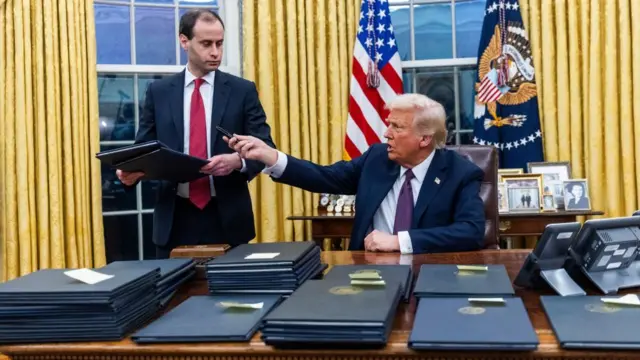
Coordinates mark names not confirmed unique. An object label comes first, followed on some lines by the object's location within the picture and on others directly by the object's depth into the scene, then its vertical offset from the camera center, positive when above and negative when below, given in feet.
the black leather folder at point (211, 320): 3.75 -0.86
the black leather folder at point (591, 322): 3.40 -0.86
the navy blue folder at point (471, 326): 3.36 -0.85
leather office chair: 8.36 -0.19
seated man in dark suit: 7.44 -0.09
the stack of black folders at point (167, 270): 4.76 -0.72
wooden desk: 3.41 -0.95
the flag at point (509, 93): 12.64 +1.39
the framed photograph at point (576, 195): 11.85 -0.53
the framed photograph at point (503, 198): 11.70 -0.54
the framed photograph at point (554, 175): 12.00 -0.17
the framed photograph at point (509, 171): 12.28 -0.08
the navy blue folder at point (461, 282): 4.42 -0.79
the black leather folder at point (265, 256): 4.73 -0.60
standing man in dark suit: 8.09 +0.55
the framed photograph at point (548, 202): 11.84 -0.64
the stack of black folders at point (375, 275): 4.58 -0.76
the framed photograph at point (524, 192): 11.75 -0.44
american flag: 12.99 +1.75
